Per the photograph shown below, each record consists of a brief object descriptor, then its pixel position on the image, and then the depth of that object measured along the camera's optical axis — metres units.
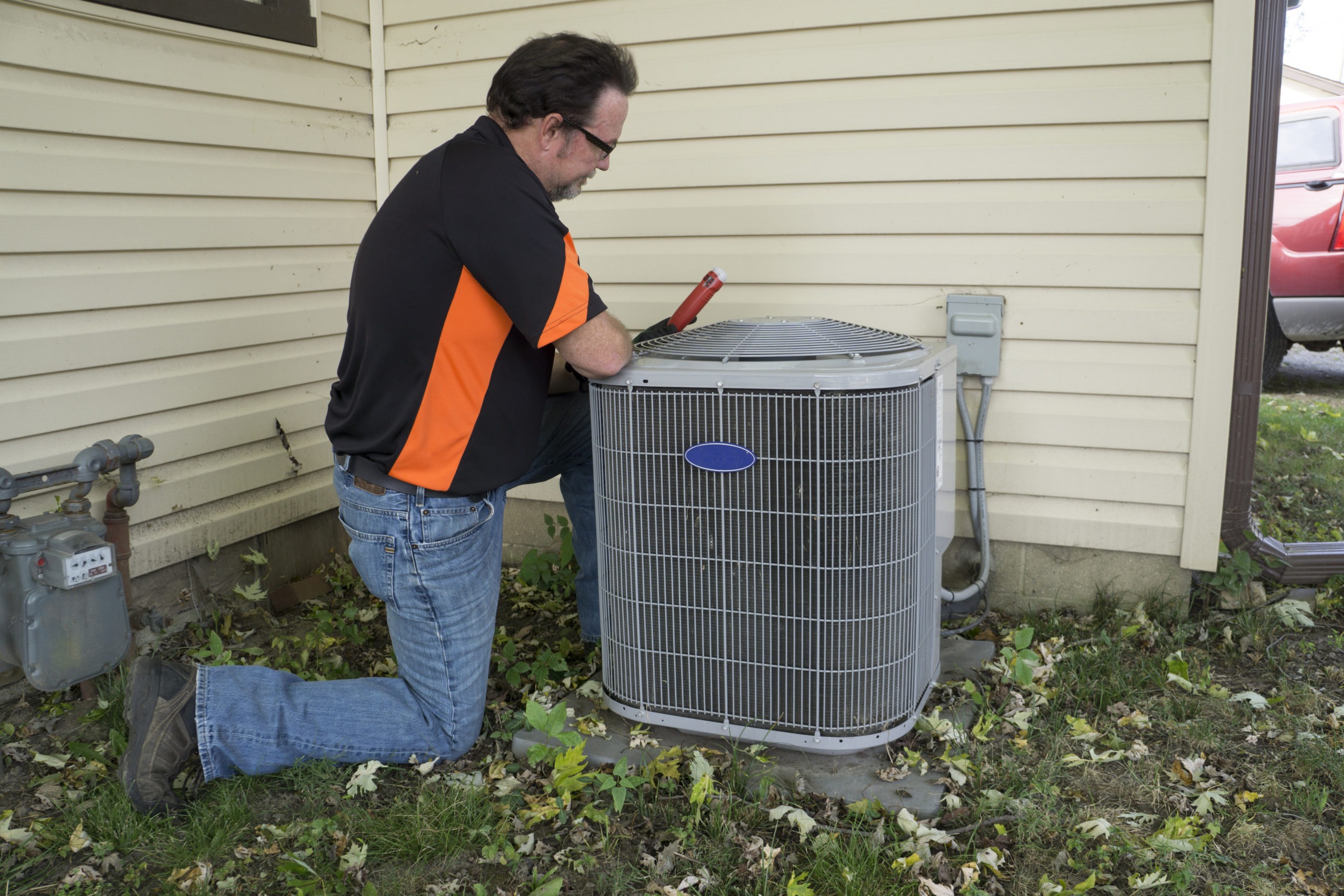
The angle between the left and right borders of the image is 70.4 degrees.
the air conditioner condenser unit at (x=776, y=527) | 2.14
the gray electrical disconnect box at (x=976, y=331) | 3.05
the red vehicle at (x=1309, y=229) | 5.54
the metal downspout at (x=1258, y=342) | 2.76
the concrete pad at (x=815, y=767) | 2.19
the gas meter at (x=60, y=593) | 2.42
